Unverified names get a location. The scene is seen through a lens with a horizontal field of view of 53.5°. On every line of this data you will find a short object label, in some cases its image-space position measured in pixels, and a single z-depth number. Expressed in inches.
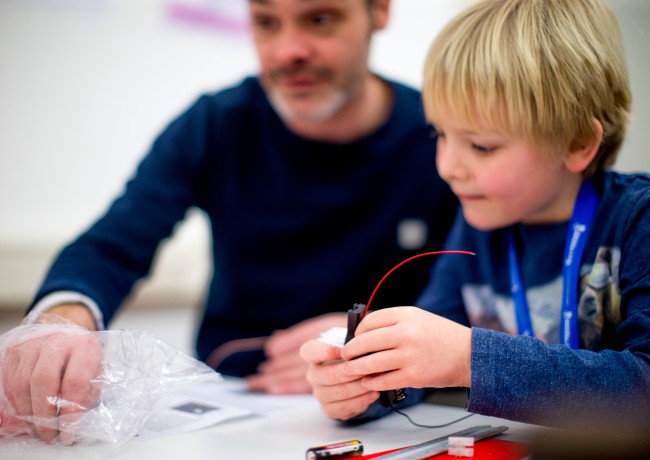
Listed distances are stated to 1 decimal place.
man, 48.7
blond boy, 25.7
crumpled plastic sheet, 27.8
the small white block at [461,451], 25.2
